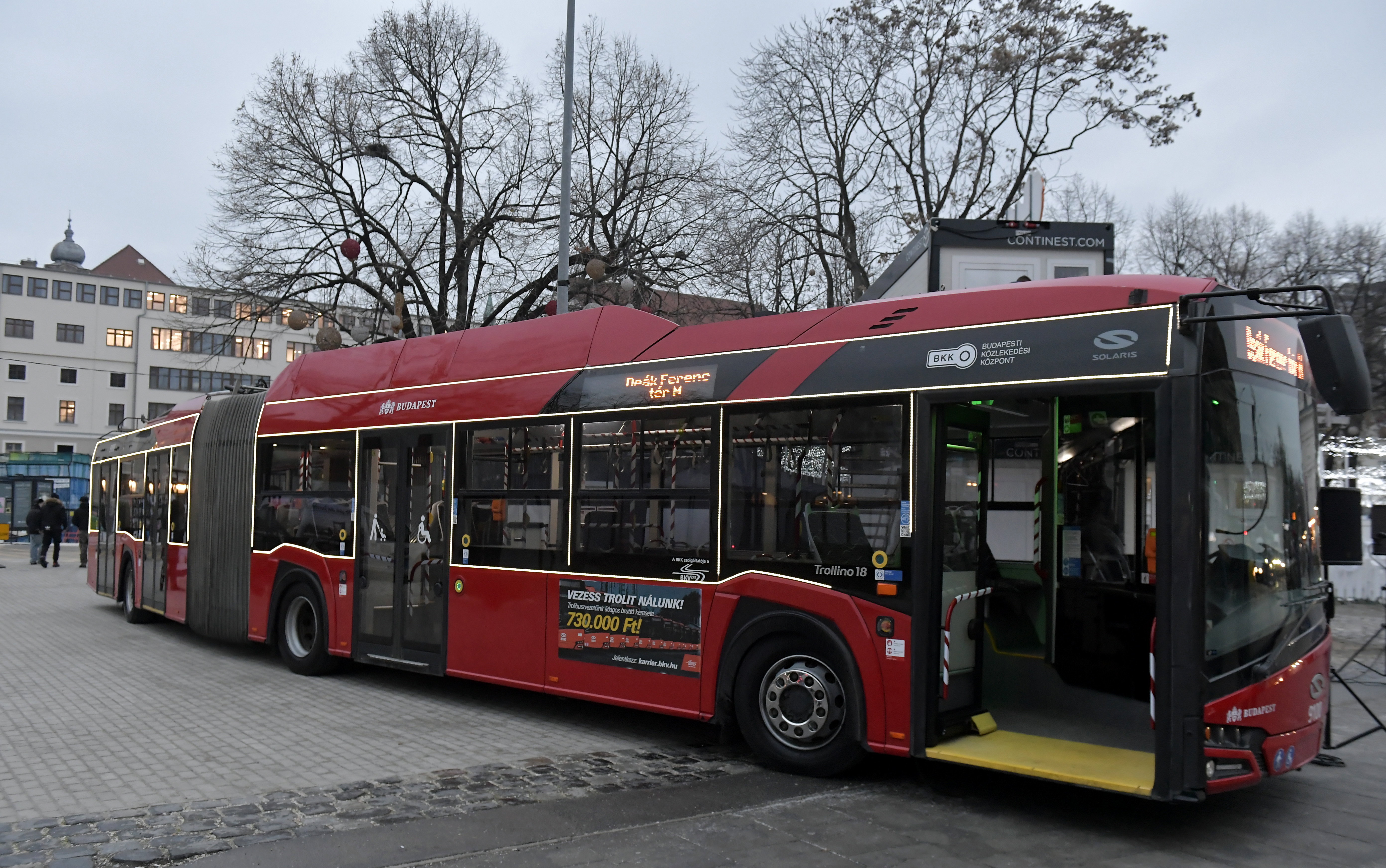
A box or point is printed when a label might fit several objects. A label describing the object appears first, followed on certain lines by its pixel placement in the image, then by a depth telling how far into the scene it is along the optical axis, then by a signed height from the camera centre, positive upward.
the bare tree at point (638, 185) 25.03 +7.33
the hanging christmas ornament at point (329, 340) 13.03 +1.76
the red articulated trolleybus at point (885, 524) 5.55 -0.26
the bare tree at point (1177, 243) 36.78 +8.97
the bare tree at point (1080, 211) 31.92 +8.67
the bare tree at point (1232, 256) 33.62 +8.17
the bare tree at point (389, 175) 24.52 +7.40
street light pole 15.91 +4.75
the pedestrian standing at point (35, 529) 29.31 -1.49
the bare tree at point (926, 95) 26.59 +10.41
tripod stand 6.48 -1.47
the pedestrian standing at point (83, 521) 29.39 -1.28
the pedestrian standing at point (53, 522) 28.72 -1.27
